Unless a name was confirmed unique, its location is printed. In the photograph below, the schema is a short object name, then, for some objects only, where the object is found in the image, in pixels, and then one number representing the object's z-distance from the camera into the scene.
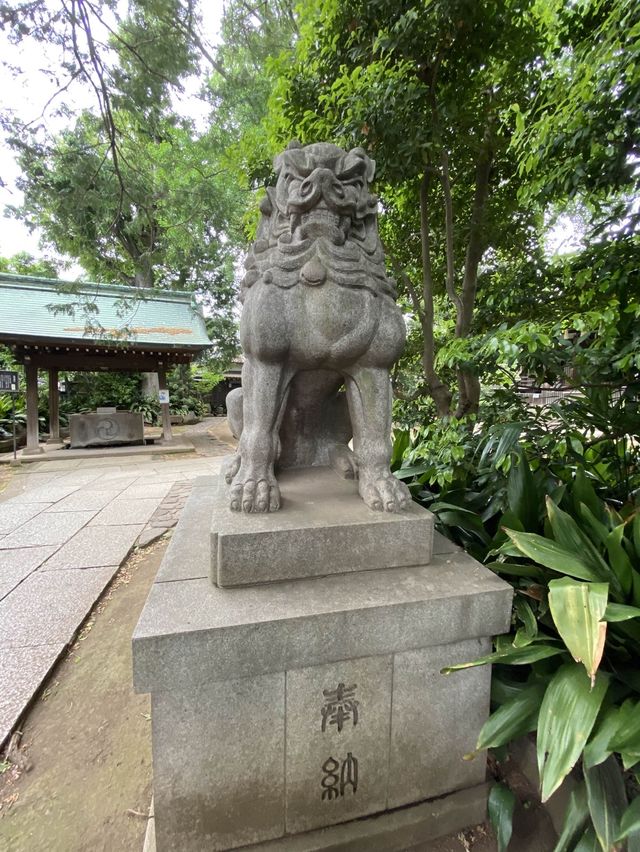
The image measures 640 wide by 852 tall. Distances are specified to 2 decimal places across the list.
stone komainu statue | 1.51
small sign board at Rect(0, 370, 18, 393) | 7.84
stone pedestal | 1.15
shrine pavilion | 8.98
